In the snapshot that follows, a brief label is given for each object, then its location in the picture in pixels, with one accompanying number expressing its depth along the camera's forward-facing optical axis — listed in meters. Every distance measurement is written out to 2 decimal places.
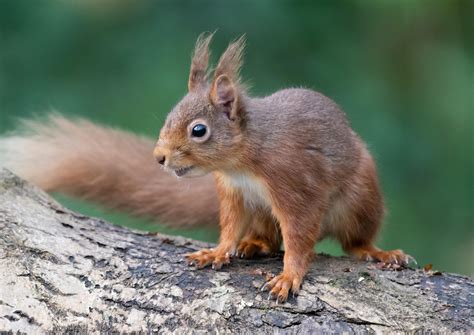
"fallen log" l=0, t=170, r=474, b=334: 4.88
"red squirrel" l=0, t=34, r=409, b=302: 5.45
